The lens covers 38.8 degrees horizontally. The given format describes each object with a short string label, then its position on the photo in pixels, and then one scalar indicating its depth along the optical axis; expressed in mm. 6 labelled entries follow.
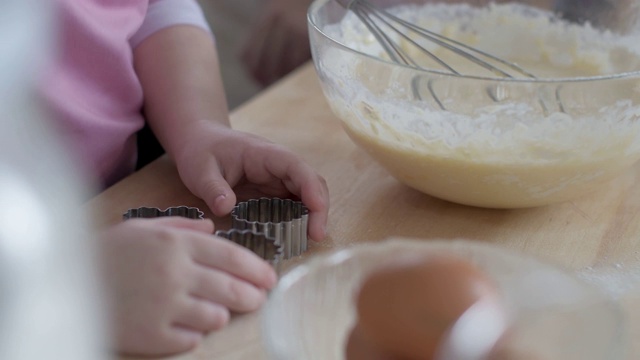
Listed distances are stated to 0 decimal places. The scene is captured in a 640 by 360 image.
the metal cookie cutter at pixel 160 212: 761
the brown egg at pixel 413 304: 538
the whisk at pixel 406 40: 884
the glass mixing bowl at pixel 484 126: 720
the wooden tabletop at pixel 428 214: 747
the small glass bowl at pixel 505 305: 541
